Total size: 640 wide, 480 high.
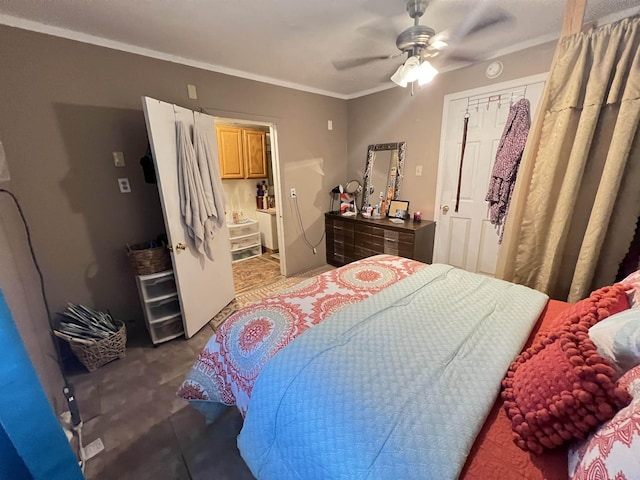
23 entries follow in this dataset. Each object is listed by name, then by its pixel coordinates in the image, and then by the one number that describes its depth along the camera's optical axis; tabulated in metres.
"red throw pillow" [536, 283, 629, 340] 0.91
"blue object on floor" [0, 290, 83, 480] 0.68
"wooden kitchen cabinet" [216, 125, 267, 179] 3.72
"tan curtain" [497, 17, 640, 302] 1.49
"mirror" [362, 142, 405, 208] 3.22
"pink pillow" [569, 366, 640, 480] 0.48
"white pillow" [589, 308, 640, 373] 0.67
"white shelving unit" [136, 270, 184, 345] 2.06
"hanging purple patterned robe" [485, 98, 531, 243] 2.26
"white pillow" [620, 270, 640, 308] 0.95
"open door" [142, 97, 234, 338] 1.85
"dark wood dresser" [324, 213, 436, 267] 2.83
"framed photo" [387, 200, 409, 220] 3.17
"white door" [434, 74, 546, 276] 2.43
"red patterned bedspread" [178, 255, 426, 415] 1.07
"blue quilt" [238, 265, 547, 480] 0.67
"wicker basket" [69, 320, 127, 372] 1.83
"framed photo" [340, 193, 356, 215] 3.61
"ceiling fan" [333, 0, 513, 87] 1.67
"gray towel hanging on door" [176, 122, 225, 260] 2.00
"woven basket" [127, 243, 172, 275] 1.98
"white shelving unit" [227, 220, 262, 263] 4.05
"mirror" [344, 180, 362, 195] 3.63
